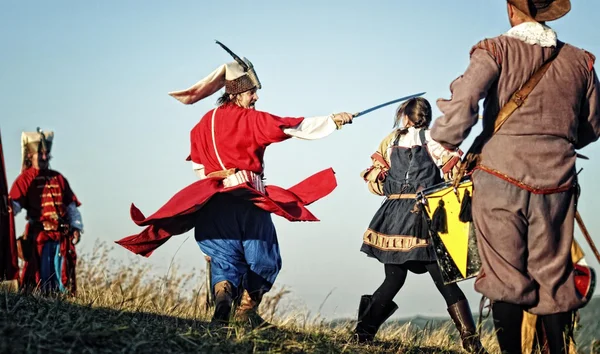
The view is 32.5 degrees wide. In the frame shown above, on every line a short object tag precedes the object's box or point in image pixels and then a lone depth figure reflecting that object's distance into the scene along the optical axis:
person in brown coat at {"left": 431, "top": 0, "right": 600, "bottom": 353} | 5.48
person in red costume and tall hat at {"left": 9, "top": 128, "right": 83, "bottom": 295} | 11.30
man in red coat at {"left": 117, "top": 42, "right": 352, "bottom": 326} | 7.24
